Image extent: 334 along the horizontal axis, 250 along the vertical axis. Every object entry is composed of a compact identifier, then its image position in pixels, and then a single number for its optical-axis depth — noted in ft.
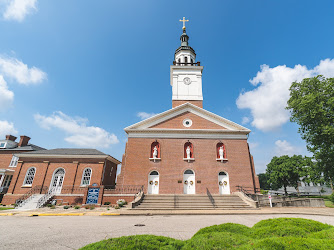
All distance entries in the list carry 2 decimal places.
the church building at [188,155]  66.44
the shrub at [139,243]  10.00
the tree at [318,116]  61.05
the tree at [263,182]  245.61
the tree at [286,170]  131.03
